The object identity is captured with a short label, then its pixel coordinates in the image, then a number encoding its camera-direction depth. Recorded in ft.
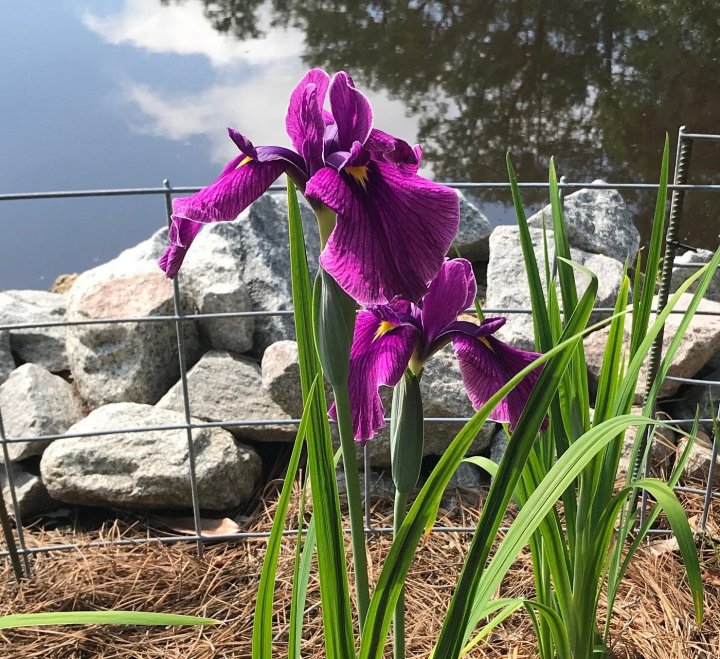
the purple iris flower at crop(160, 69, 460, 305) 2.52
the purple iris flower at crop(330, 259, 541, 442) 3.26
